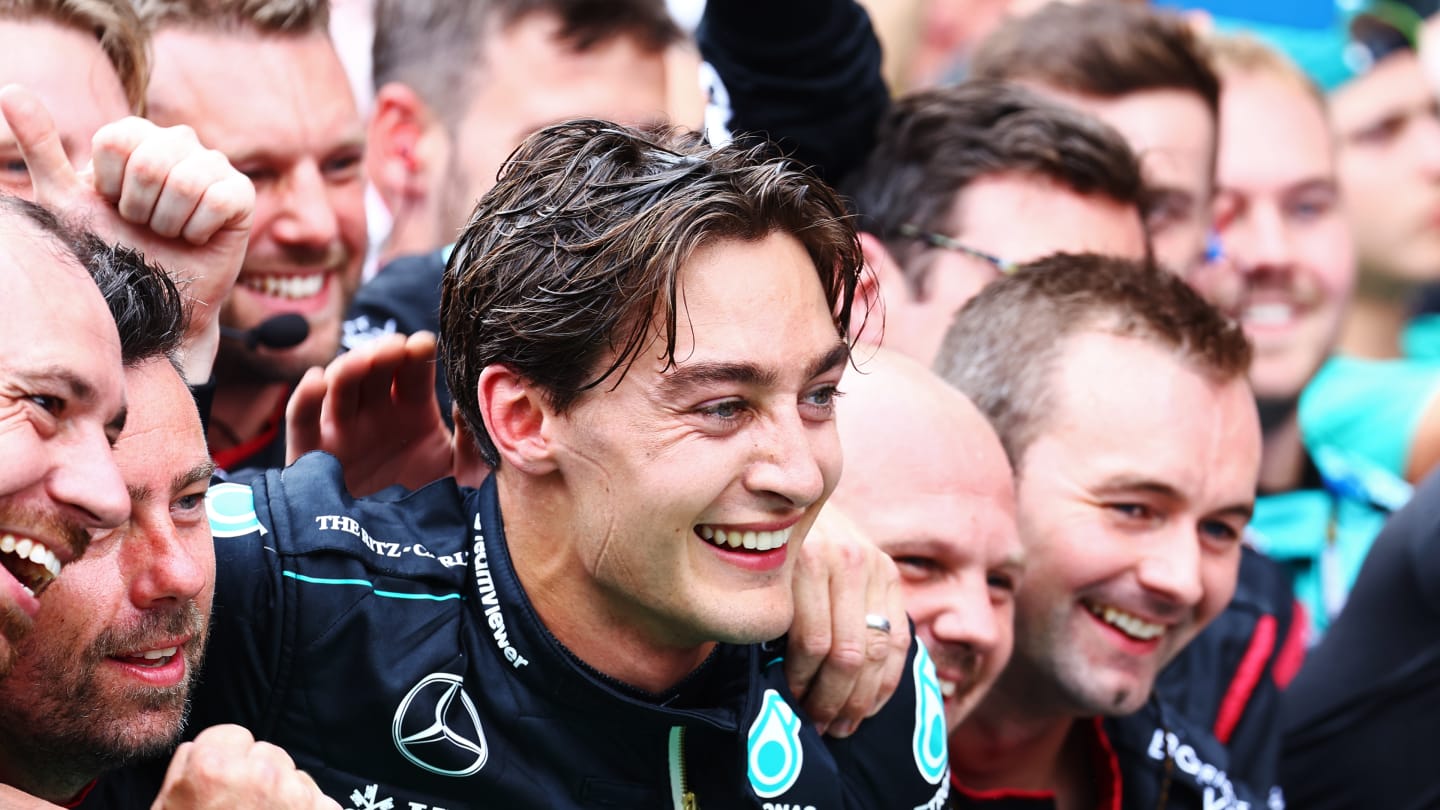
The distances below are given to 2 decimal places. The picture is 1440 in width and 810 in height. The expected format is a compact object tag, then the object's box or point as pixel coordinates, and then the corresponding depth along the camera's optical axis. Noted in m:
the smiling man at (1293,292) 9.45
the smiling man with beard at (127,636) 3.50
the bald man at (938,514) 5.20
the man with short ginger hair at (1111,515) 5.88
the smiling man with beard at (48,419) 3.22
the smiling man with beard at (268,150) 6.25
